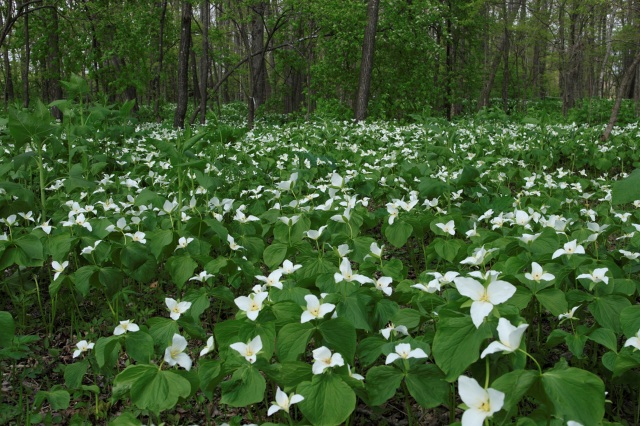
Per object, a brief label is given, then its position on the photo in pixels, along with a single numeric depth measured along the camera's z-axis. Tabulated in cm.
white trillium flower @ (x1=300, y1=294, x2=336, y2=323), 147
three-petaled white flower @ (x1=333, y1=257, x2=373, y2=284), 176
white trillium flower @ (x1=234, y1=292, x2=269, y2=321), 158
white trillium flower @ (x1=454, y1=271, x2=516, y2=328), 121
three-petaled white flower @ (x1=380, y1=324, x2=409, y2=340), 156
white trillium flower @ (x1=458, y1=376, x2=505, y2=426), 102
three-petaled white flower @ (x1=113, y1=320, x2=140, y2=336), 170
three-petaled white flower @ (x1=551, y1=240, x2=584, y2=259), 192
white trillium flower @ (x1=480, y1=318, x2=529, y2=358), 109
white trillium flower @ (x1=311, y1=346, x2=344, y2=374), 131
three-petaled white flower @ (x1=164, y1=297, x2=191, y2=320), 183
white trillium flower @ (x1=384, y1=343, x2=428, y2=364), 138
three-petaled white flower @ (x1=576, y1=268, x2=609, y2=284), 173
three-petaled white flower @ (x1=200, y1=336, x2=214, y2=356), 164
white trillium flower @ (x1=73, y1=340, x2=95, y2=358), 202
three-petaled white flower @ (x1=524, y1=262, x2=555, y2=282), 173
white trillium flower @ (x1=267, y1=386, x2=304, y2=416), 131
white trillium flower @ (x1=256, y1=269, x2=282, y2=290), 183
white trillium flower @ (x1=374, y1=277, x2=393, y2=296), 180
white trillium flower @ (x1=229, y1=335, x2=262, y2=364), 143
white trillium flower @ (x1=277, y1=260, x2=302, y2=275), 196
